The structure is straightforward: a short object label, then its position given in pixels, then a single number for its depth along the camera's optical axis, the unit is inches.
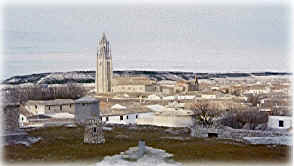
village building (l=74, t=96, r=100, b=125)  1439.3
